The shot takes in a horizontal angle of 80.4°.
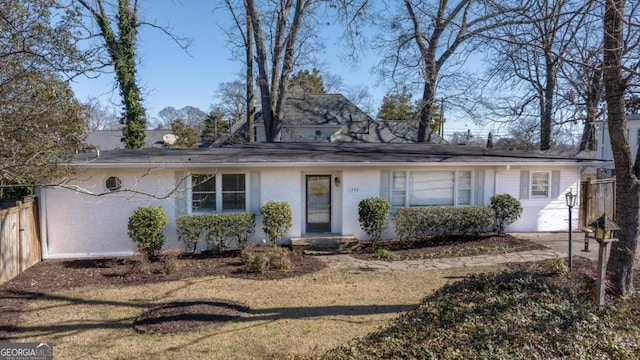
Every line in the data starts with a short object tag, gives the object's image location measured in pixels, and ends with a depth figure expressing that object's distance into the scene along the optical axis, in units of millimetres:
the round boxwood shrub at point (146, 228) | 9453
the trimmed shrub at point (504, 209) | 11812
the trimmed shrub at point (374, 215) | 10820
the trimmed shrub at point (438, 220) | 11227
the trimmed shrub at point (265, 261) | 8641
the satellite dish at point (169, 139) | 24380
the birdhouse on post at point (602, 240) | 5145
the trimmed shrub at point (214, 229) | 9992
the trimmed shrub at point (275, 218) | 10391
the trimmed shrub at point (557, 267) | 7957
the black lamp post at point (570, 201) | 8425
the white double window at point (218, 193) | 10703
